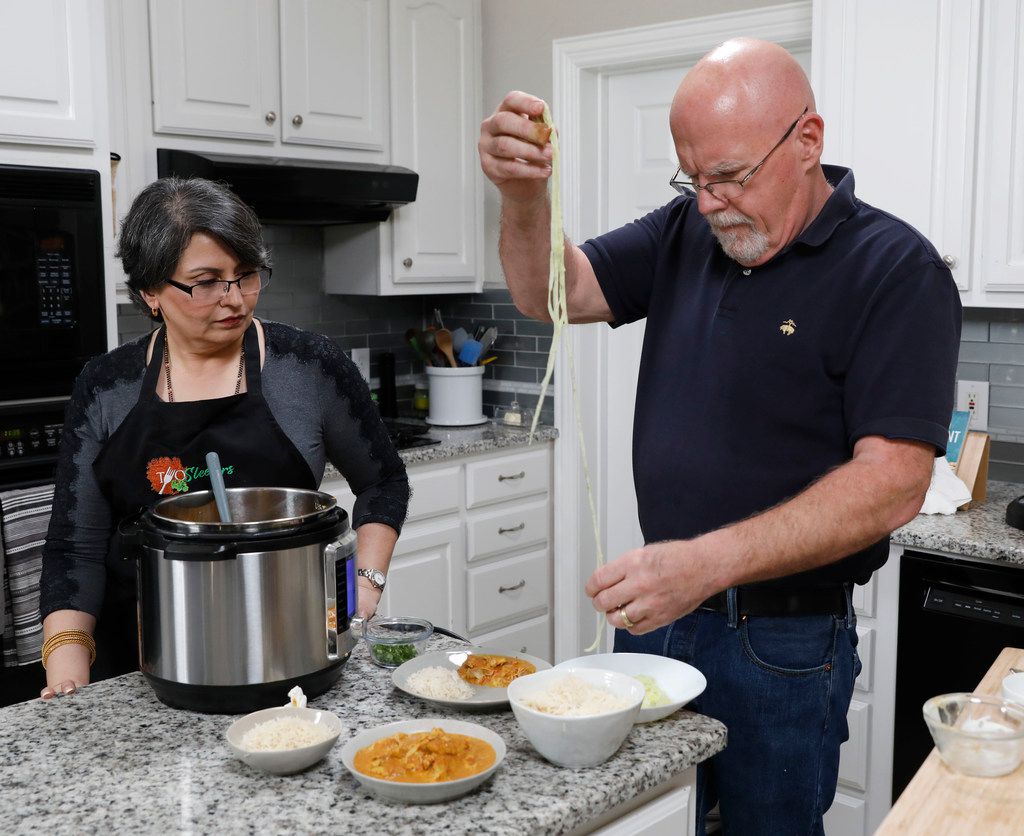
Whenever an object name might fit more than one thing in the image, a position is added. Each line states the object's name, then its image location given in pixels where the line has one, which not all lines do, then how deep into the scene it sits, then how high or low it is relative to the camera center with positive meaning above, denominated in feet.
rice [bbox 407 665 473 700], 4.75 -1.60
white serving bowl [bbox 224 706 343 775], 4.08 -1.61
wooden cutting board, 4.04 -1.86
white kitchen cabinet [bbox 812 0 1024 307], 8.87 +1.66
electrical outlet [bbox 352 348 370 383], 13.43 -0.49
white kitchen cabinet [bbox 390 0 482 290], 12.40 +2.16
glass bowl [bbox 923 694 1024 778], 4.38 -1.68
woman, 5.67 -0.46
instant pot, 4.50 -1.20
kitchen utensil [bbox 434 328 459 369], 13.24 -0.28
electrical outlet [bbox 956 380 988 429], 10.28 -0.76
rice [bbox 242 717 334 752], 4.16 -1.60
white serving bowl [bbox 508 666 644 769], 4.08 -1.56
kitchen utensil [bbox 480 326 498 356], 13.37 -0.23
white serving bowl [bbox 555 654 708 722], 4.65 -1.60
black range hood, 10.17 +1.35
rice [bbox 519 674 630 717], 4.20 -1.48
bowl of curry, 3.91 -1.63
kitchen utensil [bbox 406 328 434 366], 13.42 -0.32
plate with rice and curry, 4.73 -1.60
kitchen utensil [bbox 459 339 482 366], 13.20 -0.39
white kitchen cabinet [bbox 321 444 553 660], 11.50 -2.57
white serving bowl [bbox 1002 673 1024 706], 4.97 -1.69
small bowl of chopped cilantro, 5.38 -1.59
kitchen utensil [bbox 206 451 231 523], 4.93 -0.76
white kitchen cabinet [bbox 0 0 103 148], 7.85 +1.82
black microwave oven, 8.00 +0.15
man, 5.07 -0.39
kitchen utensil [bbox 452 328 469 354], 13.48 -0.23
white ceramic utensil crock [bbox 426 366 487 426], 13.07 -0.89
